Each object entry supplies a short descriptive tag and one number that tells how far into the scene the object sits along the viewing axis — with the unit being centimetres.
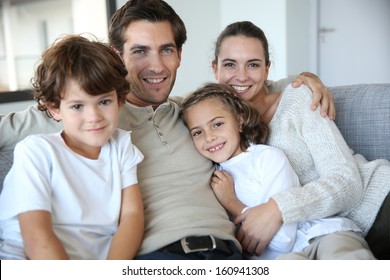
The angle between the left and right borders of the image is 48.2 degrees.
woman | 107
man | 99
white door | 387
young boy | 85
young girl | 108
